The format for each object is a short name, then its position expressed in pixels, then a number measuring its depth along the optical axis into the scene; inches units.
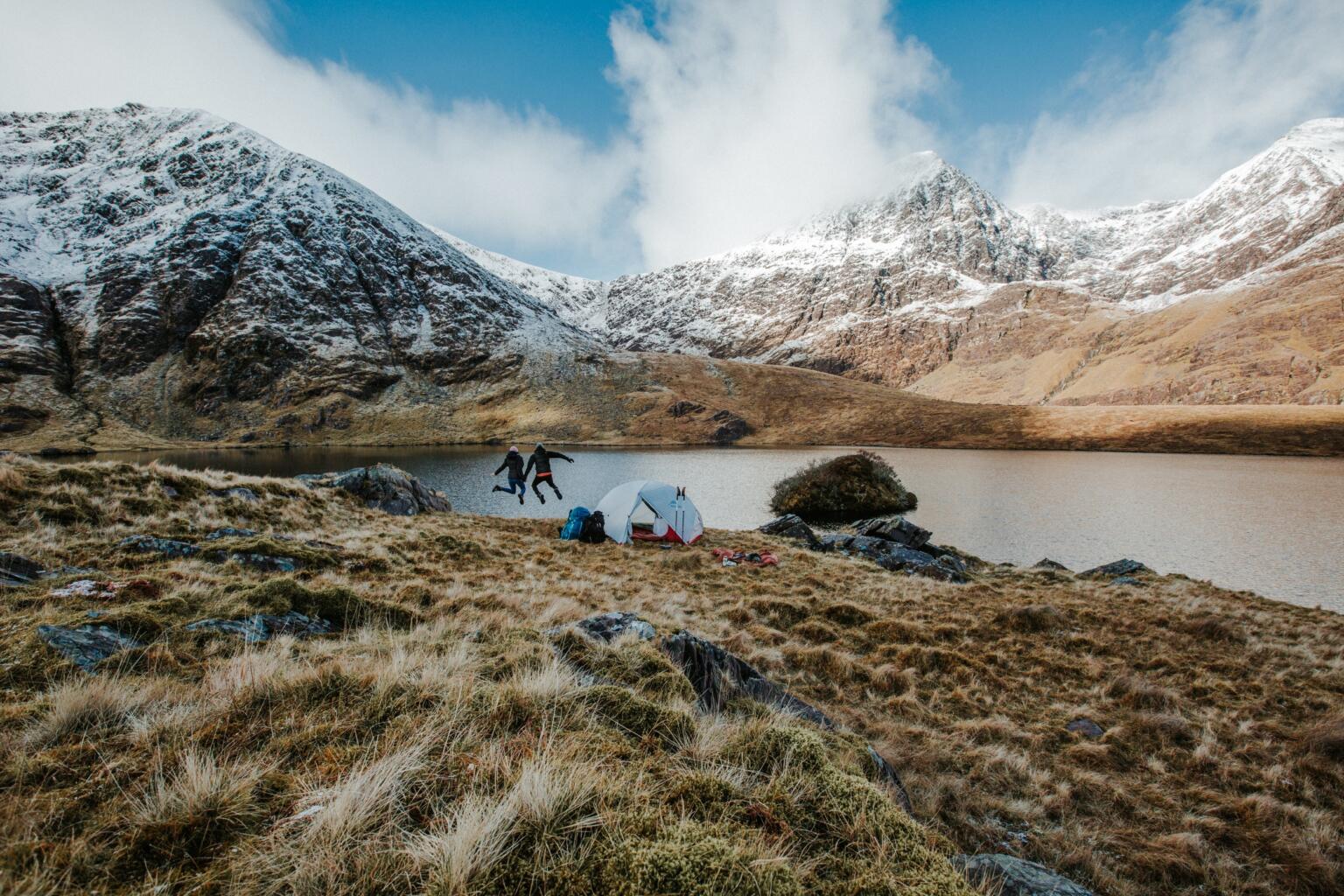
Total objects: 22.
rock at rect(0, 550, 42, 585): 254.8
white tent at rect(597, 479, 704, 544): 794.8
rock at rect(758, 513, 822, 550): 885.2
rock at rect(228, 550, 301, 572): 350.6
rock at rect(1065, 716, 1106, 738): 272.5
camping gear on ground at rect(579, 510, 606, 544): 760.3
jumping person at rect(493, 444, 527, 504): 704.4
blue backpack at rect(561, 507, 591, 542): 769.6
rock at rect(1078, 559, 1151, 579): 697.6
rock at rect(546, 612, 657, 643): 236.2
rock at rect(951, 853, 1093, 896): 132.9
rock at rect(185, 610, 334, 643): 204.4
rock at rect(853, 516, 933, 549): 845.2
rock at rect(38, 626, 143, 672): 162.6
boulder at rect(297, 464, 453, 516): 832.9
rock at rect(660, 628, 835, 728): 210.8
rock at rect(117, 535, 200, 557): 355.6
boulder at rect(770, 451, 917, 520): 1358.3
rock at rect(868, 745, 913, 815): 164.9
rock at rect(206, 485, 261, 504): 551.1
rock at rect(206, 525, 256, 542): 428.5
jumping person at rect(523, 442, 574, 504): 720.1
